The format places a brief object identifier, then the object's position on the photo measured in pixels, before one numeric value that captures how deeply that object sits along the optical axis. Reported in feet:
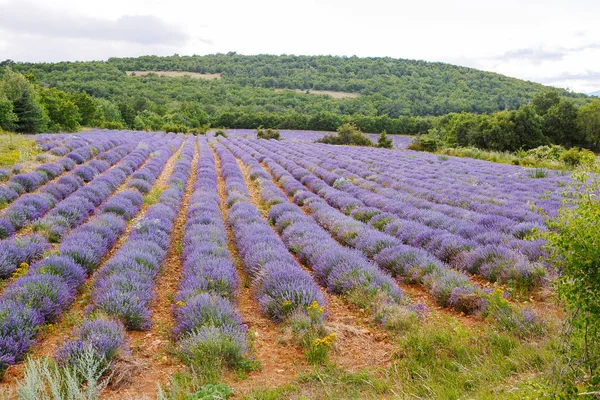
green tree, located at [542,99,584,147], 124.16
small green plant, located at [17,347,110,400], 8.73
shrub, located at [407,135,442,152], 120.57
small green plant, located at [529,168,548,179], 49.56
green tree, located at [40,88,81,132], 121.60
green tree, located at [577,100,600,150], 118.62
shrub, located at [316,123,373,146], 131.64
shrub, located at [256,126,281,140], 146.33
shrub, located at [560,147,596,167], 70.04
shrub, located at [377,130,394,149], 125.70
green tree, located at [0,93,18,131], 89.15
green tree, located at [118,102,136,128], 191.42
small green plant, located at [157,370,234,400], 9.36
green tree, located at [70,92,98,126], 149.48
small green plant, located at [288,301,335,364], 11.84
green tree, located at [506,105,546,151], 117.19
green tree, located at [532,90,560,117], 133.18
